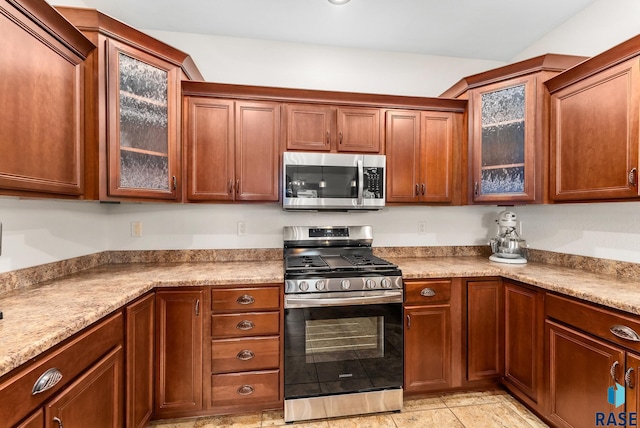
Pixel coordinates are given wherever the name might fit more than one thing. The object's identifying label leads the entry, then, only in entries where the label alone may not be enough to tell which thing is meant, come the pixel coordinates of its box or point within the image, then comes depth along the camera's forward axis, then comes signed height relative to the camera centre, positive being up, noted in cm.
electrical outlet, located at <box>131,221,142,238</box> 240 -12
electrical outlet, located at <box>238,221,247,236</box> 254 -13
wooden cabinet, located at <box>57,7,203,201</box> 166 +64
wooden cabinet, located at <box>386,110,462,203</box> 241 +48
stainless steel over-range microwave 222 +25
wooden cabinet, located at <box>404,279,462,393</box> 206 -87
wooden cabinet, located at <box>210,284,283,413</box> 188 -86
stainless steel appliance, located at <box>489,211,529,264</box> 242 -26
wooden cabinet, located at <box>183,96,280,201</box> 218 +49
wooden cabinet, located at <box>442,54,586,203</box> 212 +64
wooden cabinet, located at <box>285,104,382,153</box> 229 +68
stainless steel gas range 191 -85
